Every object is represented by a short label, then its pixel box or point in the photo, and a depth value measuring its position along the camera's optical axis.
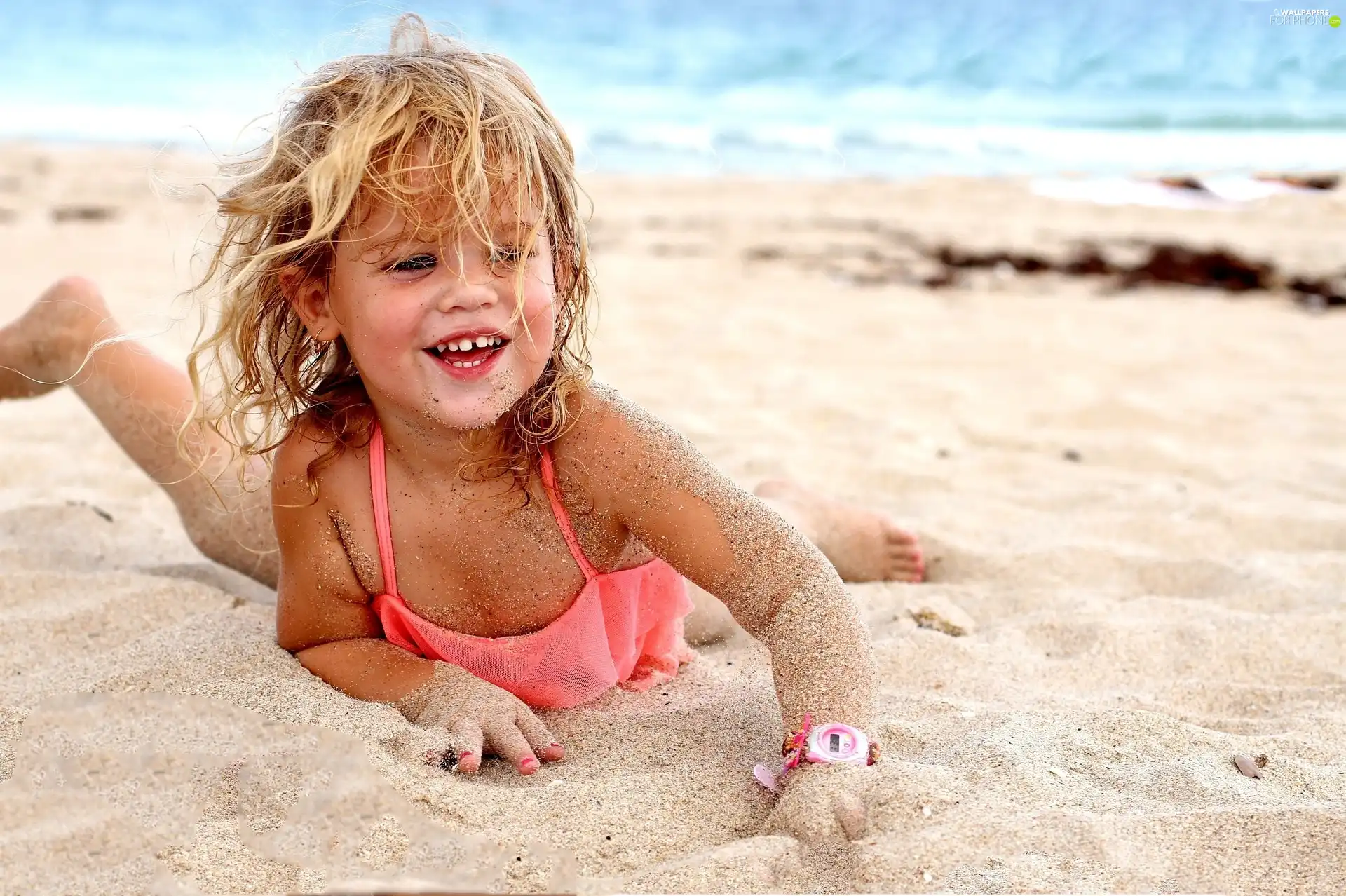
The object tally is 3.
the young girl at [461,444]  1.62
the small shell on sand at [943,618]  1.89
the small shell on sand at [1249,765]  1.63
